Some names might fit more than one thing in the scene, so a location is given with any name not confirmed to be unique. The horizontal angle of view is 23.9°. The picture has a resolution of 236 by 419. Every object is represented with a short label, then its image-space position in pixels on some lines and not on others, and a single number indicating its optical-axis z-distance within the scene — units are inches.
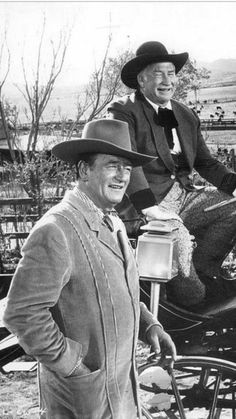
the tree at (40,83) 277.9
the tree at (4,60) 264.7
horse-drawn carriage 101.3
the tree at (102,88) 294.8
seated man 104.3
